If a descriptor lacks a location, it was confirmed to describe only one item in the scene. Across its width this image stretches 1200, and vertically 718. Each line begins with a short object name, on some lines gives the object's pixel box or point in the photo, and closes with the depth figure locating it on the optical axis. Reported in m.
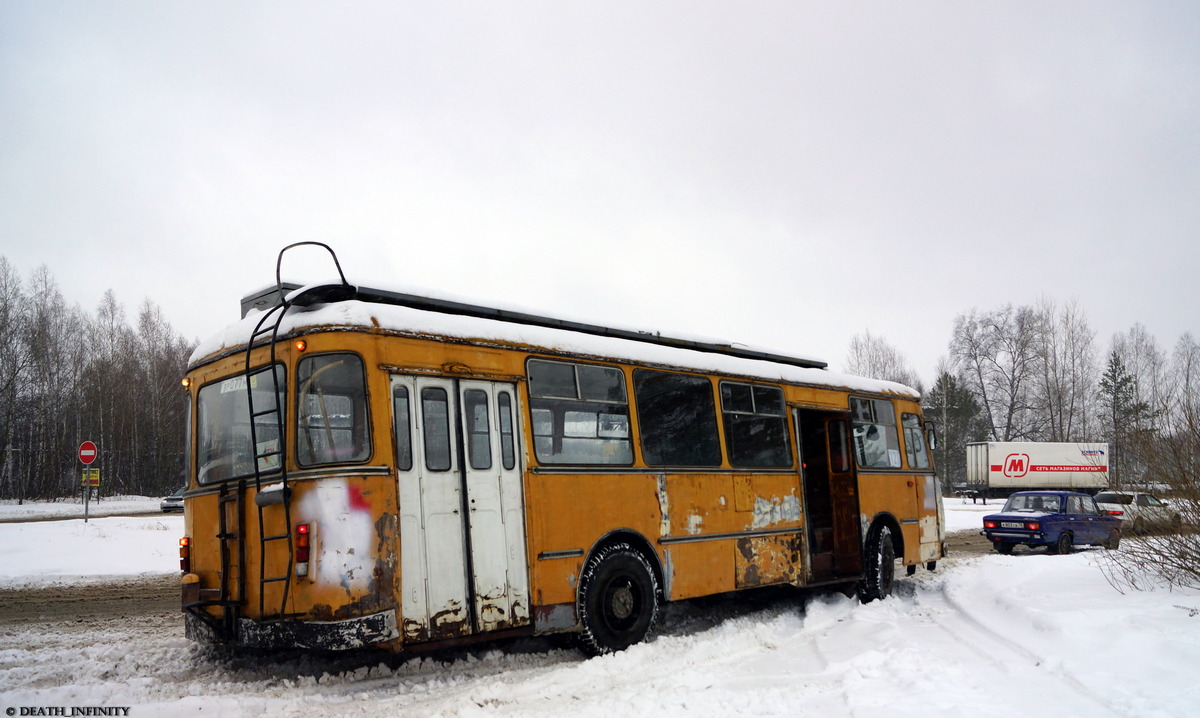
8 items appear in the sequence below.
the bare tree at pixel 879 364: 65.62
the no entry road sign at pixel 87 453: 22.39
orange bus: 6.43
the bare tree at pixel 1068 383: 57.97
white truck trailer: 44.97
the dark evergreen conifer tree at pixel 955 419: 65.00
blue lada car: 18.69
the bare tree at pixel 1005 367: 61.88
